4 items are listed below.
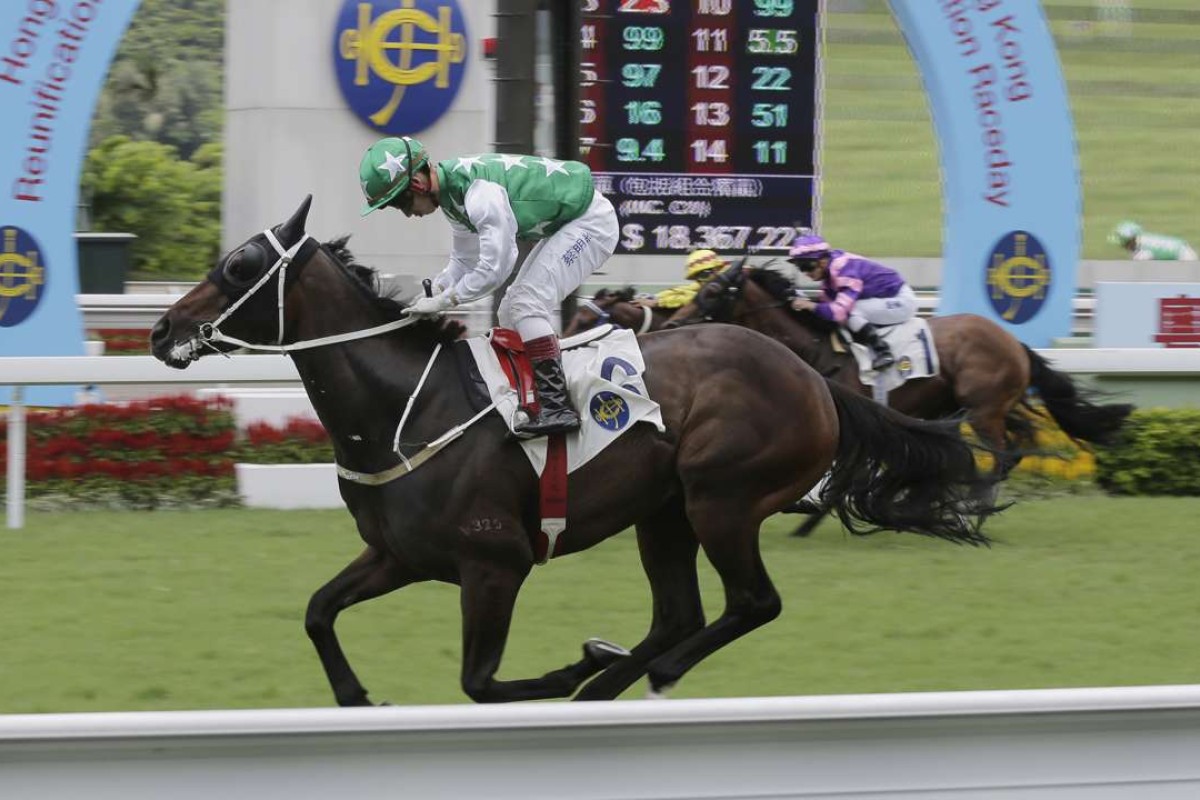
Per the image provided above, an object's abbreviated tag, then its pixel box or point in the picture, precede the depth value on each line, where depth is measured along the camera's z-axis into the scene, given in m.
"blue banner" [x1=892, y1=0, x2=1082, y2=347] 18.33
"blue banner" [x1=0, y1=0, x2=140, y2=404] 17.48
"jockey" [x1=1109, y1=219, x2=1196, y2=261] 33.28
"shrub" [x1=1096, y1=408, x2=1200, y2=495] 17.25
